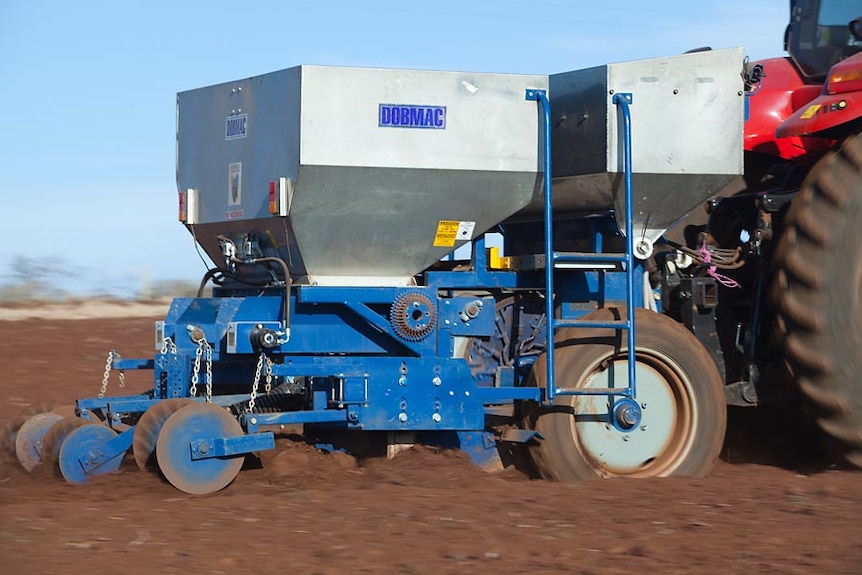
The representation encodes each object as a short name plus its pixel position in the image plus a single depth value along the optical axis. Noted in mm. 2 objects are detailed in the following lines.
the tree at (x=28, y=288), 33875
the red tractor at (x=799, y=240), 12820
